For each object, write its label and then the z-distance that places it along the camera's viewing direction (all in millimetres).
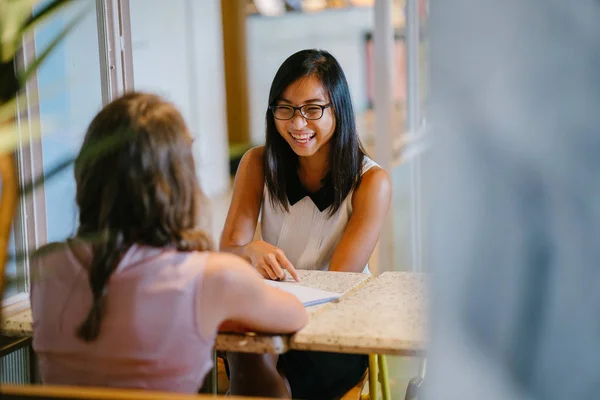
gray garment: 1450
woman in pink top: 2250
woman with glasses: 2928
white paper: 2554
